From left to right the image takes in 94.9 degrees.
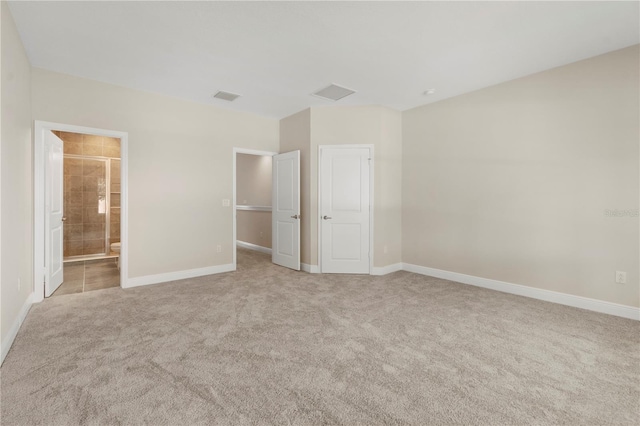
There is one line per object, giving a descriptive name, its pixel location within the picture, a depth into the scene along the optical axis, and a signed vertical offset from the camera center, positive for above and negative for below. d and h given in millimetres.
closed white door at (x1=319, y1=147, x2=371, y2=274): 4863 +19
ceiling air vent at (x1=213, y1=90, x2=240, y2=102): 4297 +1737
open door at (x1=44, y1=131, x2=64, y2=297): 3639 -2
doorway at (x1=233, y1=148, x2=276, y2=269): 7133 +203
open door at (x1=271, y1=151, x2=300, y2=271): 5062 +23
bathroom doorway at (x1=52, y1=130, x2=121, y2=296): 5969 +258
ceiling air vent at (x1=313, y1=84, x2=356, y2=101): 4121 +1731
